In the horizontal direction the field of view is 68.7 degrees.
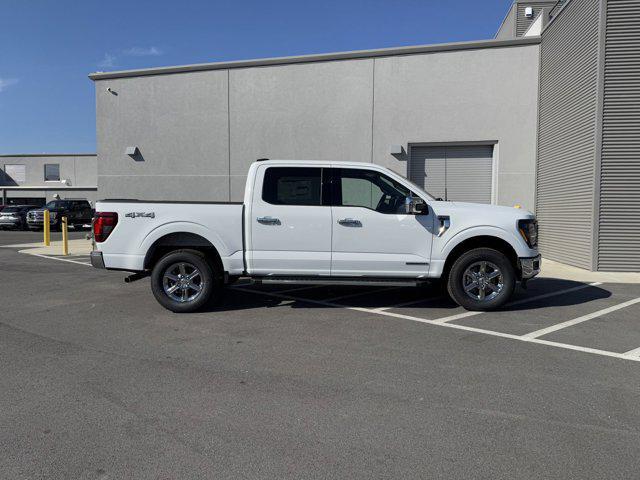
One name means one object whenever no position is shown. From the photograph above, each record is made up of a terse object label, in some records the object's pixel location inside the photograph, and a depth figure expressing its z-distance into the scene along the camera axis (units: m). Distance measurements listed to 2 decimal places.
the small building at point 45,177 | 43.92
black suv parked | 26.56
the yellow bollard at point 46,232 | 16.50
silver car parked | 27.64
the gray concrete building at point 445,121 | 10.50
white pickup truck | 6.46
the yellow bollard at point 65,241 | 13.94
